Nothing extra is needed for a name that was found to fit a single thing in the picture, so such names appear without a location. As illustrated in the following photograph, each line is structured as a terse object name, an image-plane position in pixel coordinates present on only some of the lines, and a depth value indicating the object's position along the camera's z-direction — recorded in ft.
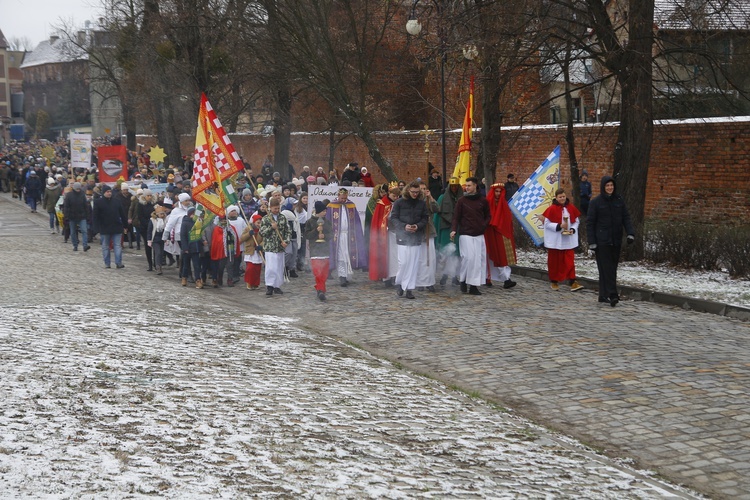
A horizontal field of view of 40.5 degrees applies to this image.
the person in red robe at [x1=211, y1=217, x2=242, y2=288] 58.08
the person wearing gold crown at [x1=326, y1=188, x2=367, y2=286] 57.57
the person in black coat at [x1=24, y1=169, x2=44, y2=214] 131.44
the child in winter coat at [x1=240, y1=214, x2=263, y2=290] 57.16
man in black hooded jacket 47.21
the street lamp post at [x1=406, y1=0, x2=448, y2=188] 62.88
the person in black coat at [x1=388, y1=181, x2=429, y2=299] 52.24
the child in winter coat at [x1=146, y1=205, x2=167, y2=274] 64.64
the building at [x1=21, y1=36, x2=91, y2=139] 400.06
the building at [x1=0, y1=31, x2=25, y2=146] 498.69
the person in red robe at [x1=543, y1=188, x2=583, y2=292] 52.85
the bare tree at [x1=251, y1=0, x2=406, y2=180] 76.74
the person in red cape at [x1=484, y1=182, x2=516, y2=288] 54.49
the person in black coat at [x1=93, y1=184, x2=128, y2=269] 66.18
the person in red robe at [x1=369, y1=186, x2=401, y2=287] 56.85
